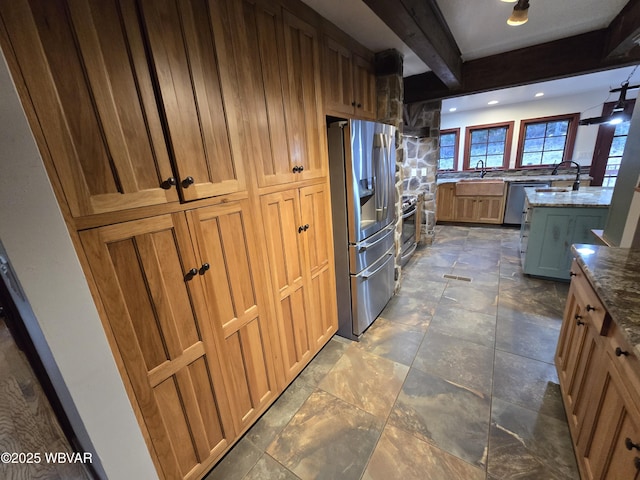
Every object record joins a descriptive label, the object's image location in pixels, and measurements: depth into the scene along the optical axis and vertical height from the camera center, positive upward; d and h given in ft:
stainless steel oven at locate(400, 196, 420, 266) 10.70 -2.94
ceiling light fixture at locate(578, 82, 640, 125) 10.16 +0.91
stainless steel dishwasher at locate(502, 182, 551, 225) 15.65 -3.18
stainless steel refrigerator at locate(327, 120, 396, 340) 5.83 -1.36
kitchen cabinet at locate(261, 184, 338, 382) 4.84 -2.11
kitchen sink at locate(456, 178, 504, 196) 16.19 -2.21
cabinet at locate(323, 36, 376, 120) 5.64 +1.86
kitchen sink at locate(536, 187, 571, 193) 11.03 -1.88
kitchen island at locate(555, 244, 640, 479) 2.63 -2.71
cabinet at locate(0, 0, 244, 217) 2.22 +0.84
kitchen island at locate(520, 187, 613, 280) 8.28 -2.61
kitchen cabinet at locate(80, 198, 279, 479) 2.86 -1.92
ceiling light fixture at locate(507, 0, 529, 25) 4.75 +2.45
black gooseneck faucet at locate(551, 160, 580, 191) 10.56 -1.67
